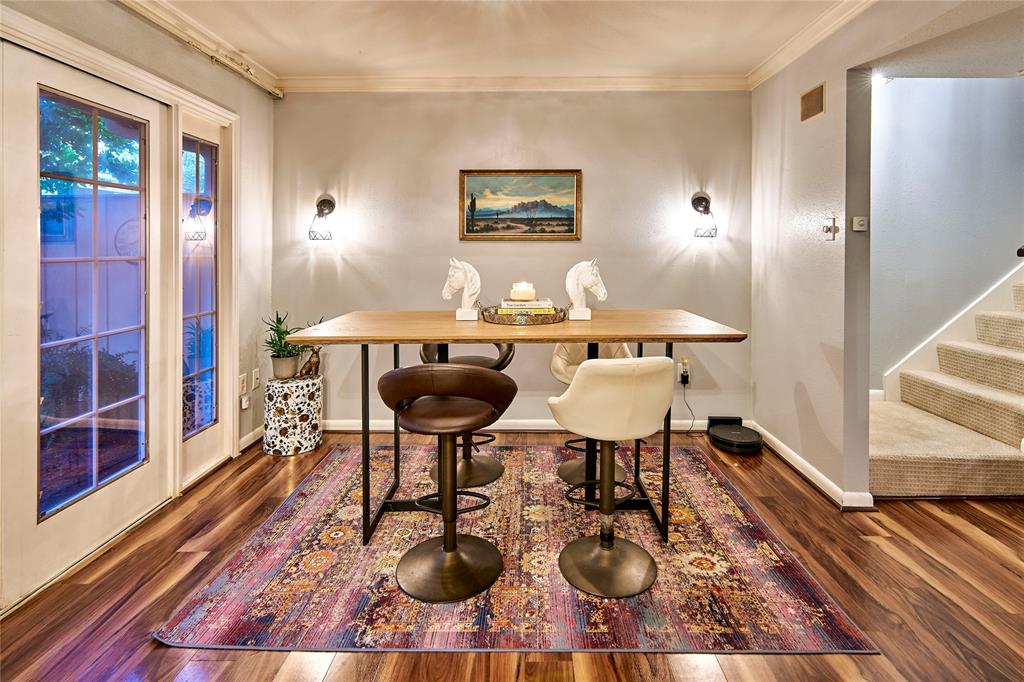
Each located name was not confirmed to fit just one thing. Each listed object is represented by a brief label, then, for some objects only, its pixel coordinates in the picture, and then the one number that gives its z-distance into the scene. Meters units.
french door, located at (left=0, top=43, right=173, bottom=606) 1.91
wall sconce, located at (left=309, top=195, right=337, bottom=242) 3.80
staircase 2.74
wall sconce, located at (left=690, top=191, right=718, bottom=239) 3.78
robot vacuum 3.48
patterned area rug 1.72
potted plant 3.47
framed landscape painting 3.83
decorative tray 2.31
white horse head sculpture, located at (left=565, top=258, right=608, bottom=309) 2.46
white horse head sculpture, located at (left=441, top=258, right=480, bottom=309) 2.47
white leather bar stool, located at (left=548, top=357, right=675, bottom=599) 1.84
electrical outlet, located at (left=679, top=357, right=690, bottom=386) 3.92
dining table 2.04
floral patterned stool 3.40
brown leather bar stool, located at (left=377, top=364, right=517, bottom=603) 1.84
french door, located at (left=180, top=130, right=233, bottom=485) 2.98
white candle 2.55
